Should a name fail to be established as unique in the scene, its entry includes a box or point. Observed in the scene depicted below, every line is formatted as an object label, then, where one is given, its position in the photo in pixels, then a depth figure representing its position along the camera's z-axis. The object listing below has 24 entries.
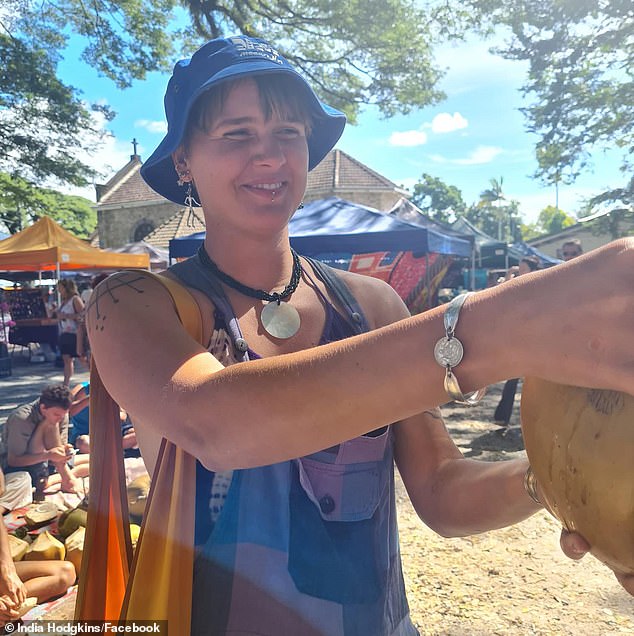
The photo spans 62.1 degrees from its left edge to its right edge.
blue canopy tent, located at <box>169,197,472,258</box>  6.64
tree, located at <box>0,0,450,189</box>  9.74
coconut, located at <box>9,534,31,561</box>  3.26
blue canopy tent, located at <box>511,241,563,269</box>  22.02
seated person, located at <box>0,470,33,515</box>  3.99
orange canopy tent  9.33
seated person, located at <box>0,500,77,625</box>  2.72
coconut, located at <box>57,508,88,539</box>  3.67
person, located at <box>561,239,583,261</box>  5.90
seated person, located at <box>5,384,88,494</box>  4.44
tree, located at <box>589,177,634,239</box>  12.51
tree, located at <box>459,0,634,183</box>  10.45
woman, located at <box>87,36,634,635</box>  0.57
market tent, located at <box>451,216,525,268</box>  18.42
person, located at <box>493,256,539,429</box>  5.92
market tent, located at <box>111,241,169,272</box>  14.16
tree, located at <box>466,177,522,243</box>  66.00
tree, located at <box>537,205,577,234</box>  68.75
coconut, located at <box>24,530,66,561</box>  3.31
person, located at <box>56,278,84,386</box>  8.77
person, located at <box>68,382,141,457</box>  5.09
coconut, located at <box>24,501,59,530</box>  3.81
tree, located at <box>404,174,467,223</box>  64.88
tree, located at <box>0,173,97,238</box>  12.59
